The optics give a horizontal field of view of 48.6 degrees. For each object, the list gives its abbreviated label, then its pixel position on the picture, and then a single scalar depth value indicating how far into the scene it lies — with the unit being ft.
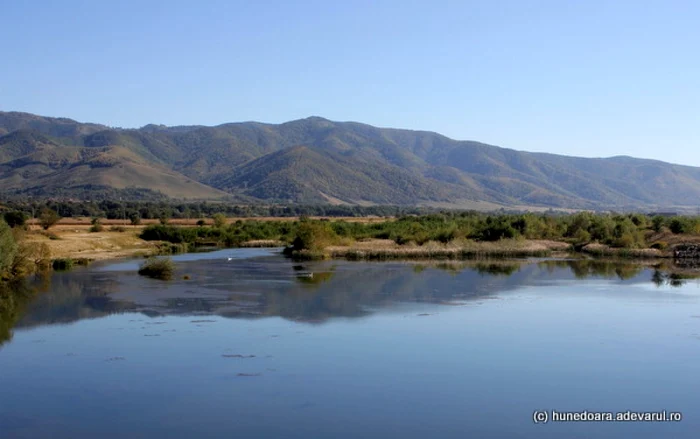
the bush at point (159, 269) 124.22
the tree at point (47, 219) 193.98
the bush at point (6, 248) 111.45
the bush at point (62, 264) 136.75
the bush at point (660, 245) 179.28
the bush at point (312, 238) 170.40
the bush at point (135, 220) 233.37
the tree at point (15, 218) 172.65
